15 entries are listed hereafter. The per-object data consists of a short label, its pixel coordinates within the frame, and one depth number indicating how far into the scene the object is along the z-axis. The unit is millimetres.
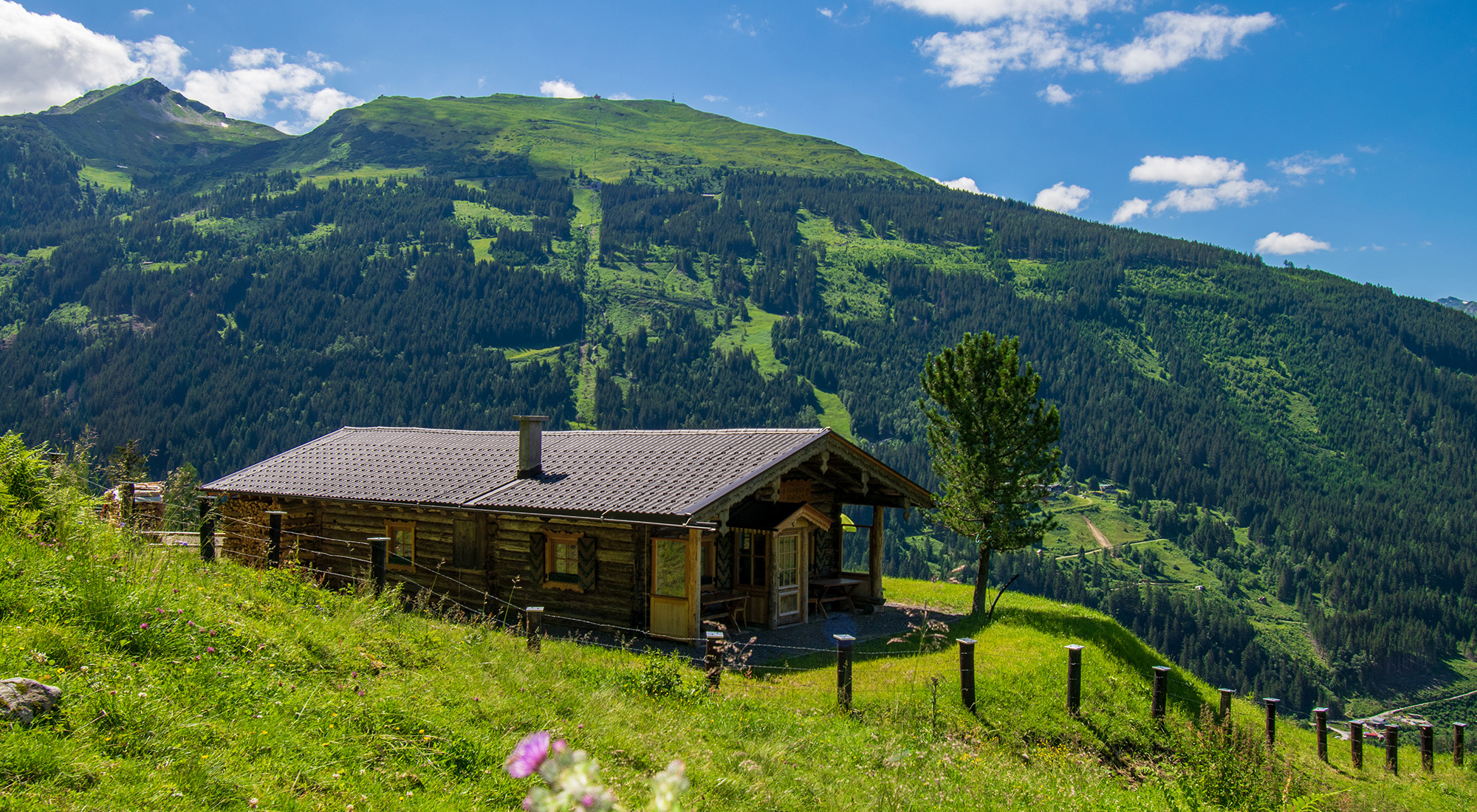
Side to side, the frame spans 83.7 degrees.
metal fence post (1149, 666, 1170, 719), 12721
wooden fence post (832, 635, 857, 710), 10854
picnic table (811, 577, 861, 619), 20141
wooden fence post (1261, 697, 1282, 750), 14781
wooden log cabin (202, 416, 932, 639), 16500
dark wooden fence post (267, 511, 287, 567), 13062
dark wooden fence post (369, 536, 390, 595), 11432
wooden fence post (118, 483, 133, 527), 12095
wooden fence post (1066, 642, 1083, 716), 12883
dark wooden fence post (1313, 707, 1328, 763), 15242
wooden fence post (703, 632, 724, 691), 10703
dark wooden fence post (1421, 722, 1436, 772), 15844
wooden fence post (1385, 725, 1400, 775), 15438
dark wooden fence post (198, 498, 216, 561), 12125
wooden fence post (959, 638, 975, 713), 11945
